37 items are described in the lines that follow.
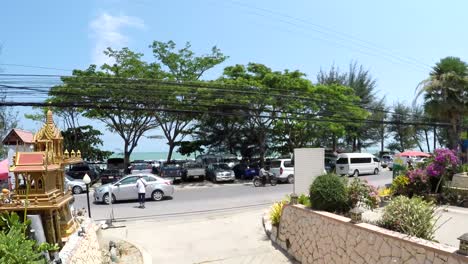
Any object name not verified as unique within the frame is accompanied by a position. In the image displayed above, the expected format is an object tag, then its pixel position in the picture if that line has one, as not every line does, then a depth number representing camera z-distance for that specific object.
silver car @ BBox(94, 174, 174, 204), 21.42
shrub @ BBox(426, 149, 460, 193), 14.59
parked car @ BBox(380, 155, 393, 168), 45.88
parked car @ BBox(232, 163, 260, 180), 33.09
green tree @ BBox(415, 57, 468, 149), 22.95
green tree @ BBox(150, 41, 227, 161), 34.47
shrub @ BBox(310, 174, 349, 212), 10.05
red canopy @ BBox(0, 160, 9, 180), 12.43
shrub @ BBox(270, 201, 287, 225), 12.42
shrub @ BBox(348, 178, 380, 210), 10.31
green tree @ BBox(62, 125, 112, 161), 40.66
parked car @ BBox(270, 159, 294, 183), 29.03
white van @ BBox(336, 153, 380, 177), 33.84
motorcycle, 27.95
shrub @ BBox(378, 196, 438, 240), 7.33
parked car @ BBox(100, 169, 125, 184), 28.42
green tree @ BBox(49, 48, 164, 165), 29.84
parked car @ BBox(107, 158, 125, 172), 38.07
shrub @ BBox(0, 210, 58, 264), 5.81
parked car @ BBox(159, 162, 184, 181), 32.28
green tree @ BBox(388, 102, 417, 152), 53.93
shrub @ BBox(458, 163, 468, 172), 15.05
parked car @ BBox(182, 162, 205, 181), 31.25
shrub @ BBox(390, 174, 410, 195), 14.84
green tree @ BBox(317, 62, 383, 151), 48.09
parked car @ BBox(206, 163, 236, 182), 30.75
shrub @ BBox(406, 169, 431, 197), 14.57
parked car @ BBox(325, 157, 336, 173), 34.28
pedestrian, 19.58
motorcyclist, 27.93
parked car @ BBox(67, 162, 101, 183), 31.33
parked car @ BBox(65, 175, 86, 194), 25.98
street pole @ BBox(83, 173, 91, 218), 15.24
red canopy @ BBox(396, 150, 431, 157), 32.94
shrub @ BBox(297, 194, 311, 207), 11.56
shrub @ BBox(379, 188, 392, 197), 15.13
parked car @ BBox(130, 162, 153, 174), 33.30
